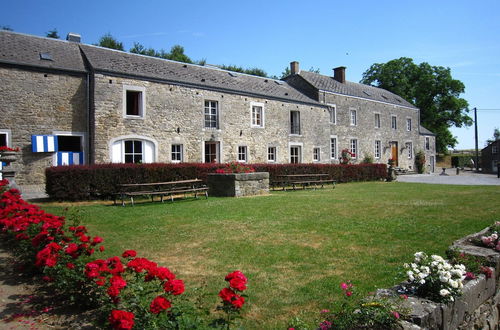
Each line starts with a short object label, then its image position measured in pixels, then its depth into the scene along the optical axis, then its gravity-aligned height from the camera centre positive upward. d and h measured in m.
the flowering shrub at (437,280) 2.73 -1.00
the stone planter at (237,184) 12.34 -0.70
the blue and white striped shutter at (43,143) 14.05 +1.16
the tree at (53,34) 28.78 +11.83
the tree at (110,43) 30.18 +11.55
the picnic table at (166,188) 10.49 -0.78
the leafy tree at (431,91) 43.34 +9.45
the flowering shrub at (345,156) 26.03 +0.64
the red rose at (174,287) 2.26 -0.83
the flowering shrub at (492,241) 3.94 -0.97
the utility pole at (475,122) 40.69 +4.87
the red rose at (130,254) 2.96 -0.77
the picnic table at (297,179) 16.07 -0.77
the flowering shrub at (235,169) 13.20 -0.12
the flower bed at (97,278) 2.17 -0.90
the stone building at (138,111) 14.21 +2.95
